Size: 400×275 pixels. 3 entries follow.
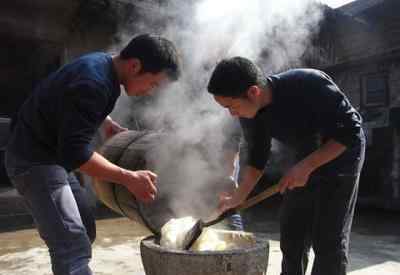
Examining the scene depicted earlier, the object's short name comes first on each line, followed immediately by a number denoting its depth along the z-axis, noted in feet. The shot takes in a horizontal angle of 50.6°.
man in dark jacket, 8.01
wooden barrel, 9.48
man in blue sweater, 6.85
